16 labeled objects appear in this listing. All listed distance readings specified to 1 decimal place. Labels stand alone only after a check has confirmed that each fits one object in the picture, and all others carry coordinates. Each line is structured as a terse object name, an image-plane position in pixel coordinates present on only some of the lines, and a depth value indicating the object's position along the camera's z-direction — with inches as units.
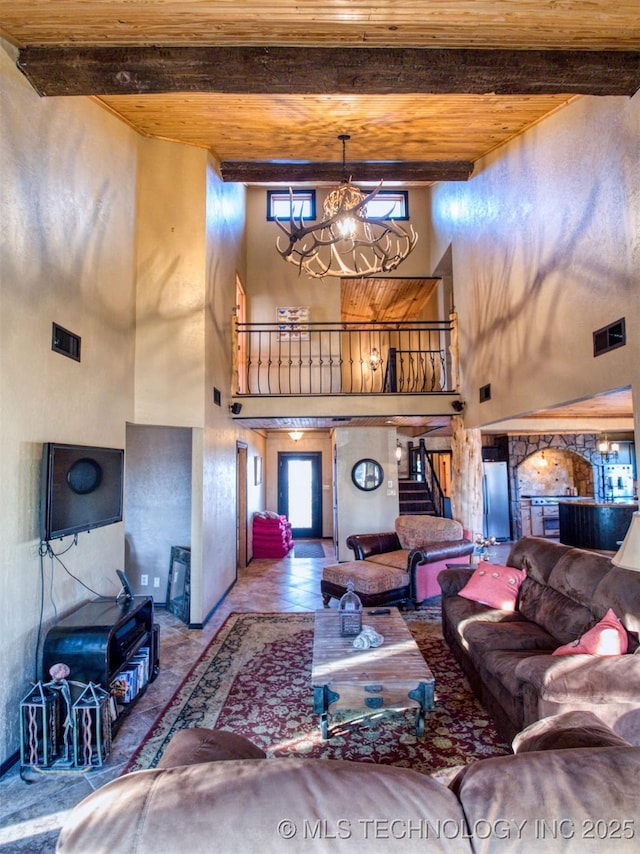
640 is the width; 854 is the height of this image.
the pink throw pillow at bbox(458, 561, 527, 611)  141.0
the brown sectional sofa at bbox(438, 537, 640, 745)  81.2
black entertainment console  105.6
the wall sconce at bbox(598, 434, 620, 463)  352.2
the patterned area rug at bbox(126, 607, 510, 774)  99.9
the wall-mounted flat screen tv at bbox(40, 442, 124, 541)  110.0
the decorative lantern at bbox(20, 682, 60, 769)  95.1
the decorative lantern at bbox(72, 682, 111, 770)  96.5
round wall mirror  282.7
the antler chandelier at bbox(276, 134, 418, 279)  168.7
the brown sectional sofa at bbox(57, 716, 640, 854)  31.1
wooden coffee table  100.7
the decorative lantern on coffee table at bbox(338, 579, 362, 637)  124.4
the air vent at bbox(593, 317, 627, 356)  114.0
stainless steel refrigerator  356.8
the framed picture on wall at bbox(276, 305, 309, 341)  331.6
